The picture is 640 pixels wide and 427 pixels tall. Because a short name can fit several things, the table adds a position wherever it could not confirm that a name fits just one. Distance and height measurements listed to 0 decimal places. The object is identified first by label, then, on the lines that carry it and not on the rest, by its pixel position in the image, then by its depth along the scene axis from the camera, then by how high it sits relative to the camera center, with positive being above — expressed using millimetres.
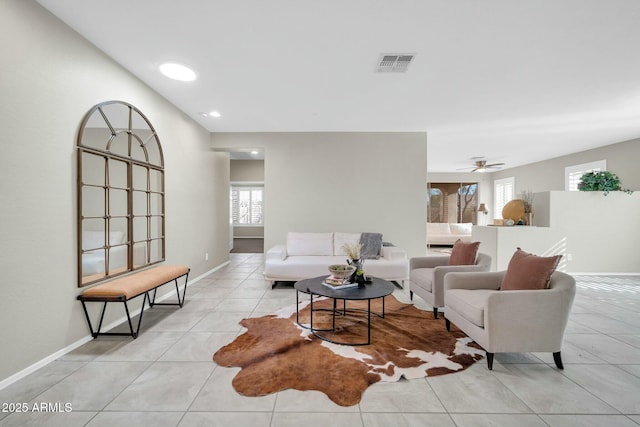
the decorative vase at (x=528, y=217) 5277 -80
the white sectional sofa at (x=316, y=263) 4367 -788
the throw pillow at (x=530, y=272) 2256 -502
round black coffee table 2594 -780
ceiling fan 7820 +1388
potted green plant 5160 +564
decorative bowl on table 2924 -615
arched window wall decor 2596 +230
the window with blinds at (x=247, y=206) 10469 +288
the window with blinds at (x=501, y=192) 9715 +761
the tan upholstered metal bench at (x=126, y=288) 2480 -705
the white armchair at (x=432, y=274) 3115 -748
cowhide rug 1976 -1207
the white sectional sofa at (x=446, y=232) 8977 -652
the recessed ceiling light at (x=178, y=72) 3016 +1614
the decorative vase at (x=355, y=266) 3049 -602
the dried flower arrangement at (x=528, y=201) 5324 +234
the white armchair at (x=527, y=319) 2125 -824
